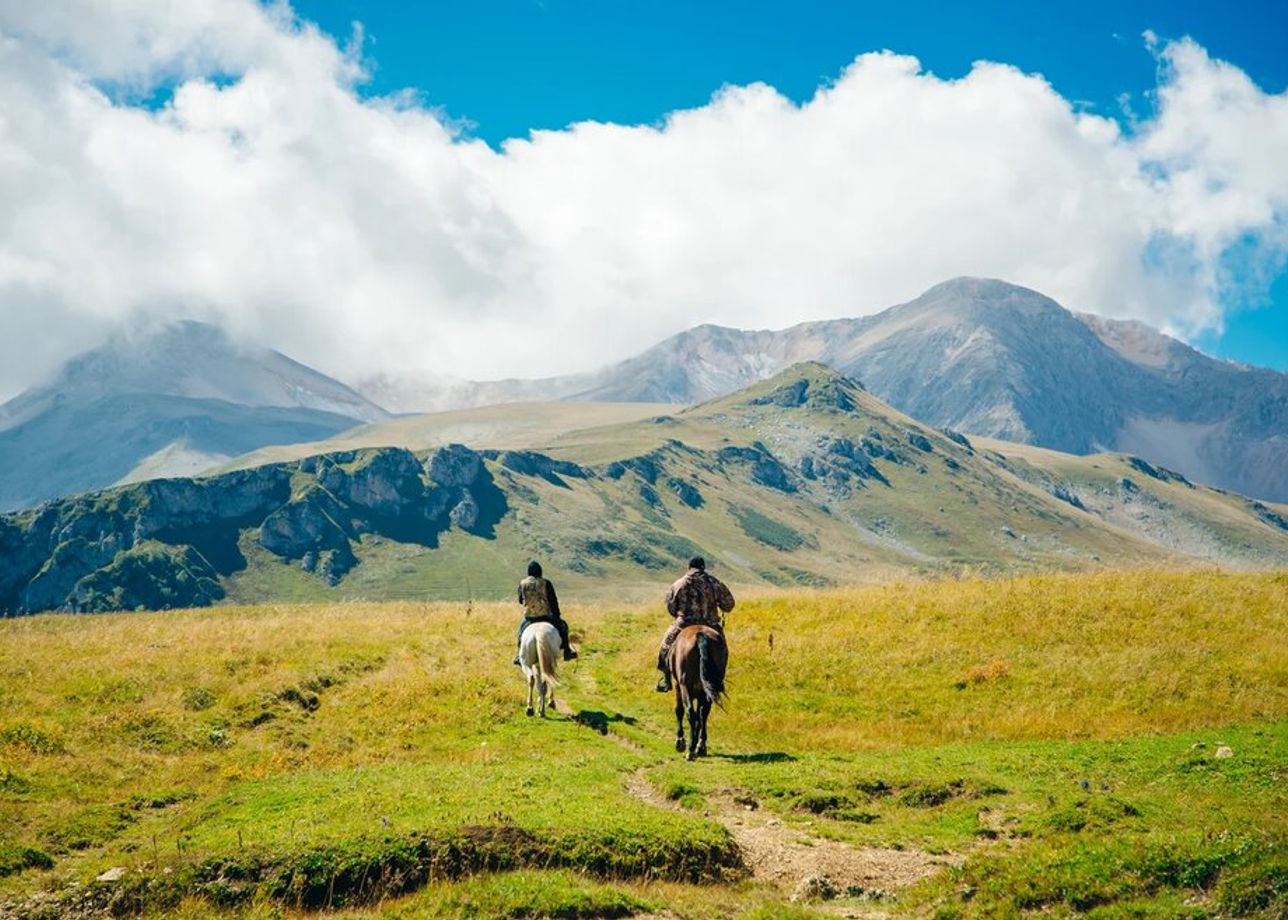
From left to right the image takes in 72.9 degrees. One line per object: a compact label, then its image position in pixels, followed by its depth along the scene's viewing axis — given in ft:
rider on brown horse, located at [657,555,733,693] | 82.53
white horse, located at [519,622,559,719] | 87.71
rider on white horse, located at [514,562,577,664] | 90.58
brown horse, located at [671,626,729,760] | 74.43
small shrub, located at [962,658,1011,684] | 90.02
